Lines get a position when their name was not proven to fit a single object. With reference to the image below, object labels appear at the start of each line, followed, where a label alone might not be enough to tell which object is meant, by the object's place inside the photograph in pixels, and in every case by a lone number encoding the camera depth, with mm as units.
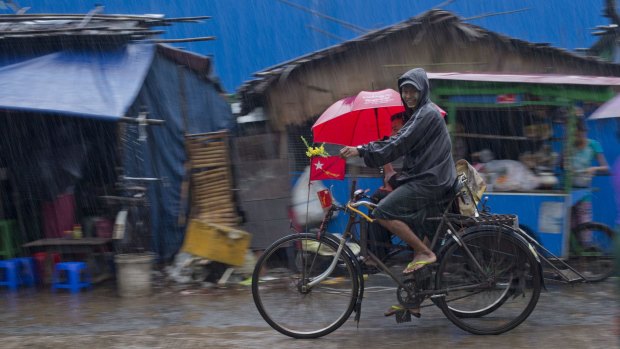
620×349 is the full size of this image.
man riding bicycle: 5086
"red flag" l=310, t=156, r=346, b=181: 5645
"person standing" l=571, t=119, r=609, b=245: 7488
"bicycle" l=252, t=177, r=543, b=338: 5195
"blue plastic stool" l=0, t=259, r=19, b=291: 7770
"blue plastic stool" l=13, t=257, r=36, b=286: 7867
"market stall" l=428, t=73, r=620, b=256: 7031
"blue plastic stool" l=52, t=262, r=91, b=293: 7574
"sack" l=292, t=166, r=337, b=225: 8320
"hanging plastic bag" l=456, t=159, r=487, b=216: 5525
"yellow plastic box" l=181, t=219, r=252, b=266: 7742
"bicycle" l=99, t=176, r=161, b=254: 7629
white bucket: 7297
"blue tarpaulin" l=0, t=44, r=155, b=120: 7242
